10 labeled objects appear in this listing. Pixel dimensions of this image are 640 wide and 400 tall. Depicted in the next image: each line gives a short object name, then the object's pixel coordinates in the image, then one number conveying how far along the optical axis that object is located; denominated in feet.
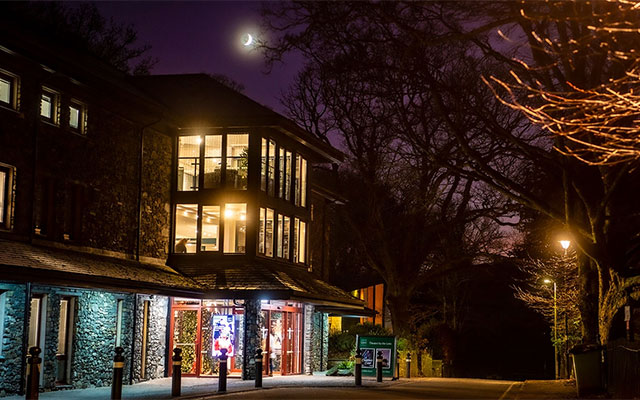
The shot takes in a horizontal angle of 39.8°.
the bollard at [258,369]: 77.15
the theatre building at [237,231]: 93.56
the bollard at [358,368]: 84.64
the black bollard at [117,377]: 55.57
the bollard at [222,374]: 68.90
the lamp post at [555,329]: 115.14
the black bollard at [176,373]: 63.36
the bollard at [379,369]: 91.09
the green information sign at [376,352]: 96.58
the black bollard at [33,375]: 48.58
